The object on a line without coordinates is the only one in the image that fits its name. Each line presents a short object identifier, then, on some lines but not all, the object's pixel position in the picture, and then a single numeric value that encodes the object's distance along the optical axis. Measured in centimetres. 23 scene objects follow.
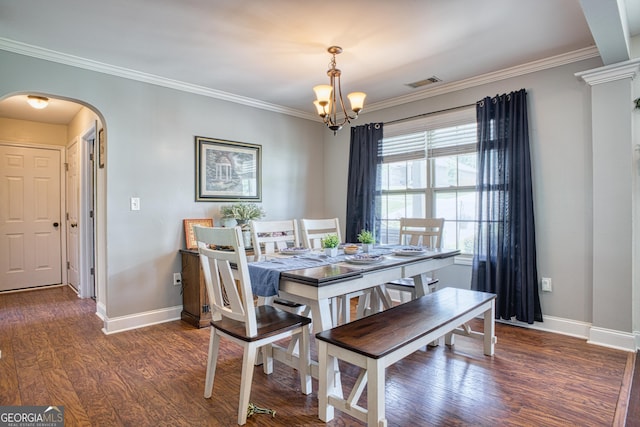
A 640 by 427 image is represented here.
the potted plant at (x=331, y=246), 257
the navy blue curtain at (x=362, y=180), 447
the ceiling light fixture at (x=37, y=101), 395
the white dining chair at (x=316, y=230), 316
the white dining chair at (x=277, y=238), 253
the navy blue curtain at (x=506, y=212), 324
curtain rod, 374
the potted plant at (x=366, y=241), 280
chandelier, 263
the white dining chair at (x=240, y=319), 186
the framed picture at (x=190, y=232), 372
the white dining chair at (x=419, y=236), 309
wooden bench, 163
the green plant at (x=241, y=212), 389
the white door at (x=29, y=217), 488
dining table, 192
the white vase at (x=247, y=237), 378
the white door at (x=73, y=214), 479
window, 375
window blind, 372
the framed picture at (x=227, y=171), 388
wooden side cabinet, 342
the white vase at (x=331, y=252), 258
